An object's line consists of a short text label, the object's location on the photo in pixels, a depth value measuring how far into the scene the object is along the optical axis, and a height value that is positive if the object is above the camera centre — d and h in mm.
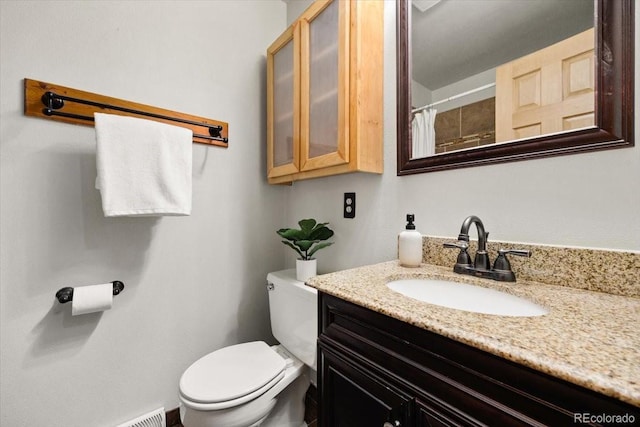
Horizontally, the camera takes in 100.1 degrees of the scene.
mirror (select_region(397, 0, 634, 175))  686 +399
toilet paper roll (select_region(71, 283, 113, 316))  1090 -359
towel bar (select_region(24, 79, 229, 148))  1084 +476
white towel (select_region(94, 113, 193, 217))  1092 +201
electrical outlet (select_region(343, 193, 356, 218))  1371 +30
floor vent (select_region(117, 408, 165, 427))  1254 -997
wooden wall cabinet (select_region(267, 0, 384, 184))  1136 +569
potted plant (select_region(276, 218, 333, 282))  1345 -136
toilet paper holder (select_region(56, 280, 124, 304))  1099 -340
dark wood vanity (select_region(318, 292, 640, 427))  395 -326
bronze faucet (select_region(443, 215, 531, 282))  799 -156
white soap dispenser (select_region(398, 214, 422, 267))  981 -136
